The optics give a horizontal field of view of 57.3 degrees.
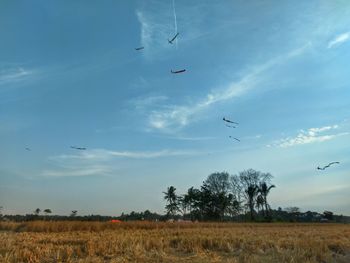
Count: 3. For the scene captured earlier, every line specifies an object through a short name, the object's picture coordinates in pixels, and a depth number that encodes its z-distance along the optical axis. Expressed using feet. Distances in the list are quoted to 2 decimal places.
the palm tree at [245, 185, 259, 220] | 291.79
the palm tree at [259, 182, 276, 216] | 291.38
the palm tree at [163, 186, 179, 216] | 345.88
